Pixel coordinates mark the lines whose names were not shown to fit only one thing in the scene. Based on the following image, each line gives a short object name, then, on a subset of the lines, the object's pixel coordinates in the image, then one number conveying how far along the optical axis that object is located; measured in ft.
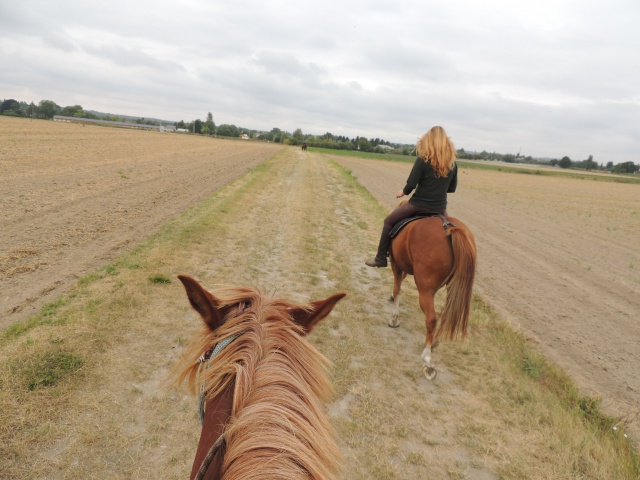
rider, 14.65
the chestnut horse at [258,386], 3.72
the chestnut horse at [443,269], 13.82
